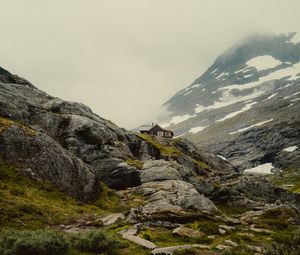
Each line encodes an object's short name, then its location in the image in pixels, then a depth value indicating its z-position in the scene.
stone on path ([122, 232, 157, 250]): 23.03
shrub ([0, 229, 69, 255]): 18.61
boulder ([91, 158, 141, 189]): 50.06
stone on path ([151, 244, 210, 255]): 21.37
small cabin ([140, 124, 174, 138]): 166.12
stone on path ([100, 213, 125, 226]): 30.82
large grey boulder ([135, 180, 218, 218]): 34.38
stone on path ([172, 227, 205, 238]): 26.70
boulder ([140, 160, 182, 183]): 51.53
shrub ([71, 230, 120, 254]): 21.09
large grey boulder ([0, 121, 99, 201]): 37.62
